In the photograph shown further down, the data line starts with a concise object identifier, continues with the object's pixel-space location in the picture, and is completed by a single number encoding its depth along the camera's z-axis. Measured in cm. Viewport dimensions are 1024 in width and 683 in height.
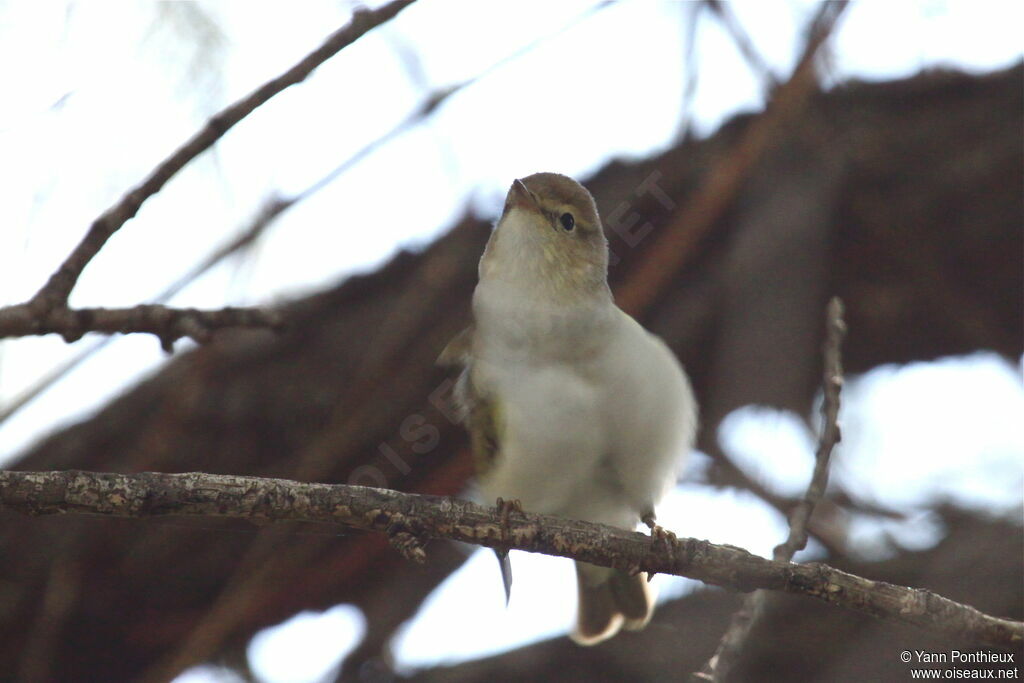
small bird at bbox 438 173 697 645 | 535
